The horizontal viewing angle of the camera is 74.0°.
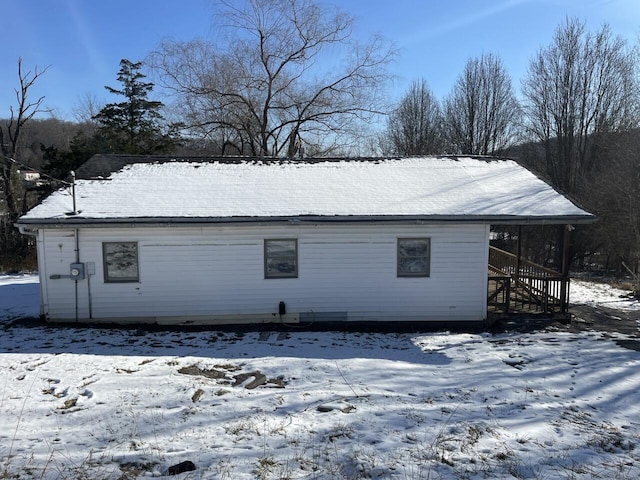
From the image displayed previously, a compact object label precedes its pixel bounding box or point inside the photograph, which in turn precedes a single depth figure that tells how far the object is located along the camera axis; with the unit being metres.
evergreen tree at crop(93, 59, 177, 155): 27.80
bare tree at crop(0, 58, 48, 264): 20.86
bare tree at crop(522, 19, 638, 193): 30.48
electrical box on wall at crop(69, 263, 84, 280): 9.39
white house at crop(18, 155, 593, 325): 9.58
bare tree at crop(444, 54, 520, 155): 36.38
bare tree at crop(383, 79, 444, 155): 39.28
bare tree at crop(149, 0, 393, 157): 23.30
